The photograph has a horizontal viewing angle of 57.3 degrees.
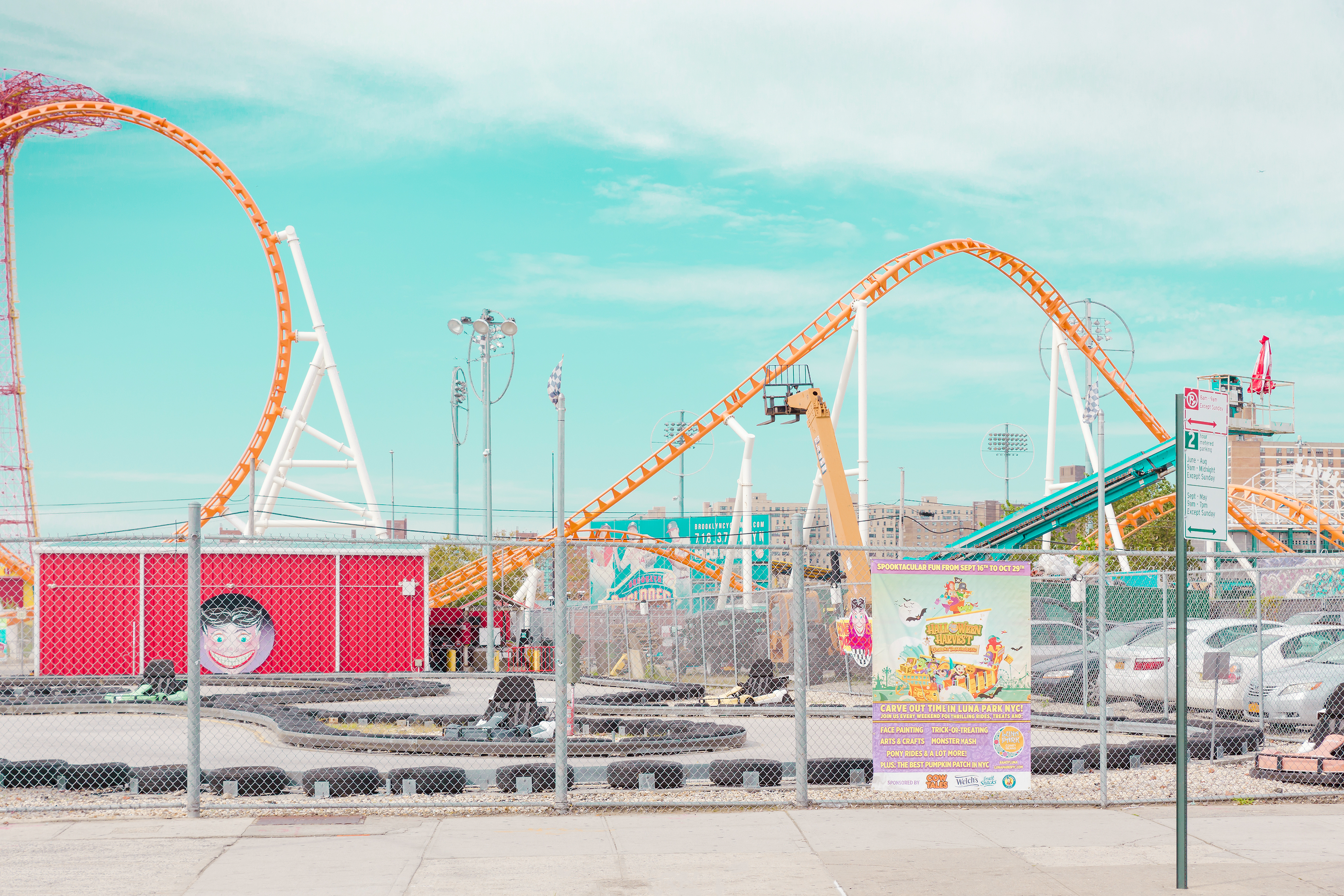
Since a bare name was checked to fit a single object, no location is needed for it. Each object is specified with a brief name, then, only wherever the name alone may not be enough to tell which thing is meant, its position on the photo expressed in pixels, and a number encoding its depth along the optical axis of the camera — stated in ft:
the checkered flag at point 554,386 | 143.74
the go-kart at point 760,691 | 69.62
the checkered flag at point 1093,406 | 155.84
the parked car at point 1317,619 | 69.23
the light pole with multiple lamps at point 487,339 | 113.39
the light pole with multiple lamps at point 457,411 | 170.09
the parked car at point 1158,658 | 60.29
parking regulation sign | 26.48
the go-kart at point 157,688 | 71.51
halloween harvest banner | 33.96
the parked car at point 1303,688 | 53.47
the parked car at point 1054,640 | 70.85
